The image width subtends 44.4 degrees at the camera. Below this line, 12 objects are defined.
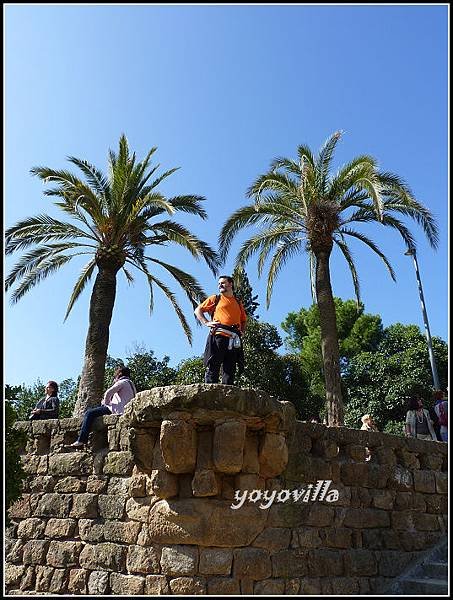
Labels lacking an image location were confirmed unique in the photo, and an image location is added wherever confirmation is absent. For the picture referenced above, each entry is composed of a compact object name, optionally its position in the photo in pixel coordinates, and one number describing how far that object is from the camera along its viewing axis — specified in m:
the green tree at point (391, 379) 22.50
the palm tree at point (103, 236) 11.40
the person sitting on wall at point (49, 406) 8.64
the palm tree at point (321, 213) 11.82
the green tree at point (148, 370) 25.34
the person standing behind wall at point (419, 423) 9.22
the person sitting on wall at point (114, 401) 6.96
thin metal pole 16.59
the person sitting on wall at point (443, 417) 9.45
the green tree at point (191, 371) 20.36
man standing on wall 6.62
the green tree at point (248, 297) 28.46
